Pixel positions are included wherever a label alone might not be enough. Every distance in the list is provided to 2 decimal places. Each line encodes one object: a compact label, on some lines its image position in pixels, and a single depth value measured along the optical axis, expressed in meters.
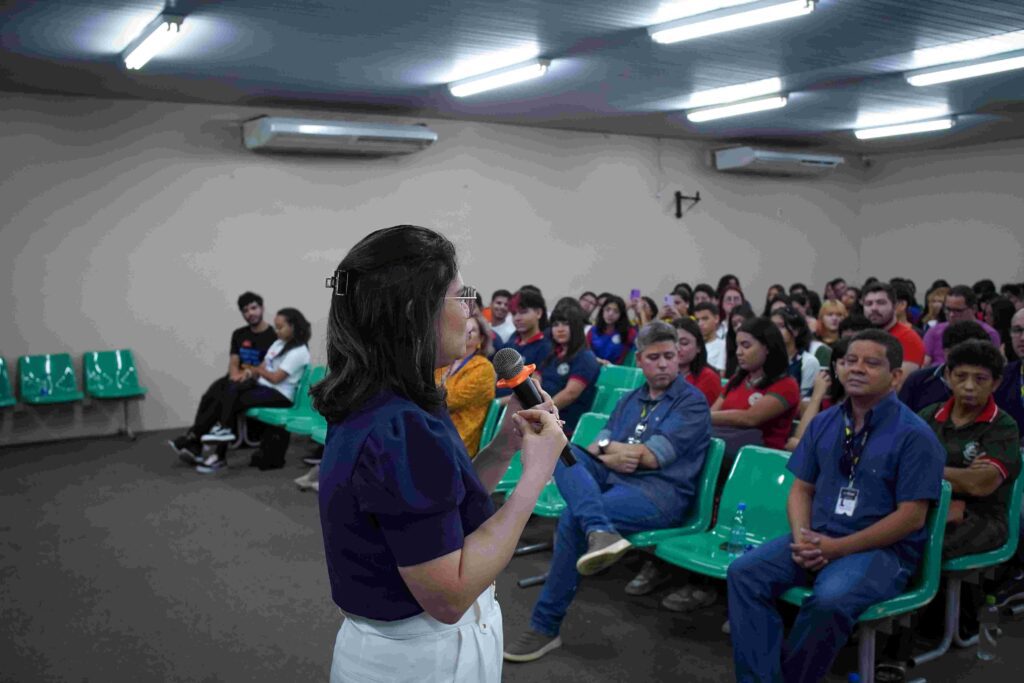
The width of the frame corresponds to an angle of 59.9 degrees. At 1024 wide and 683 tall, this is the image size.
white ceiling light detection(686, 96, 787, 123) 8.46
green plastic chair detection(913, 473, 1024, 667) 3.12
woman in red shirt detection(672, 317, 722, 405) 4.73
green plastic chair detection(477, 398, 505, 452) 4.63
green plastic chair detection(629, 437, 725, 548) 3.59
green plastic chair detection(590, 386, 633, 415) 5.24
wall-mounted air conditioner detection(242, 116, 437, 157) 8.05
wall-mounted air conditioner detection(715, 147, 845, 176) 11.16
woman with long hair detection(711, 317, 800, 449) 4.30
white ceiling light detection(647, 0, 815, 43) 5.05
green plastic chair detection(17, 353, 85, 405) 7.51
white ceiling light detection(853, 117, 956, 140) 9.99
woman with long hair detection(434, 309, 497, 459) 4.21
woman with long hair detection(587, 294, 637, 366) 7.13
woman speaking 1.20
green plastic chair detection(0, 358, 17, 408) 7.33
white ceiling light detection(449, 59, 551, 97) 6.70
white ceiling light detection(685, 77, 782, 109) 7.73
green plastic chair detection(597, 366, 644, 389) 5.54
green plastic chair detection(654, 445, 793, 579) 3.30
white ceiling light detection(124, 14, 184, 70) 5.31
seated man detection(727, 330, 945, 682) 2.72
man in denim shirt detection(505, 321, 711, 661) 3.35
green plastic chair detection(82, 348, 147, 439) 7.75
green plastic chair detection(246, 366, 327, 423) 6.41
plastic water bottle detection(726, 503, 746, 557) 3.34
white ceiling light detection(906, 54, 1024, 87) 6.78
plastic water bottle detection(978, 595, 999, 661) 3.28
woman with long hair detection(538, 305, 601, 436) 5.20
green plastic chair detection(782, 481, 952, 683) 2.81
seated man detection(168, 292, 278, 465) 6.81
